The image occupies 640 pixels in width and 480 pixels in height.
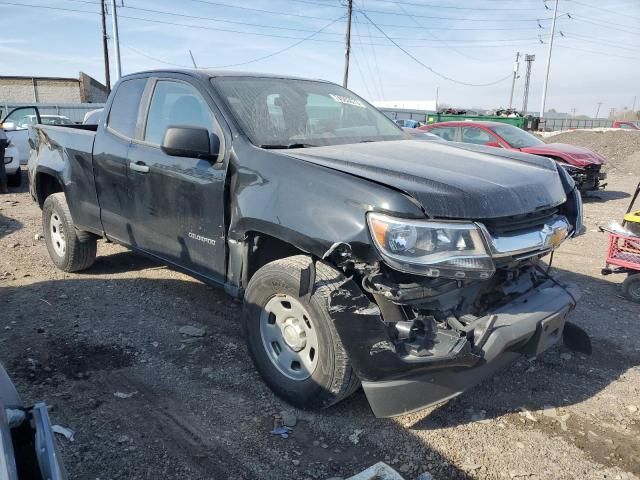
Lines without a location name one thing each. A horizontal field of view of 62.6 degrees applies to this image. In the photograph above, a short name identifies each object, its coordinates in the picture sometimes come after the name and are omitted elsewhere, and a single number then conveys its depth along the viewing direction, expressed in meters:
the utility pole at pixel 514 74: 59.30
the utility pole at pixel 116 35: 24.58
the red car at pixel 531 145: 10.62
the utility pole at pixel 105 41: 31.47
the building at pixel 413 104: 66.04
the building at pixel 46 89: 35.78
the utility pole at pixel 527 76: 64.89
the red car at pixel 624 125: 33.16
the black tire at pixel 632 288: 4.83
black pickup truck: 2.50
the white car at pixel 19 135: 12.22
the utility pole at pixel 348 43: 32.81
